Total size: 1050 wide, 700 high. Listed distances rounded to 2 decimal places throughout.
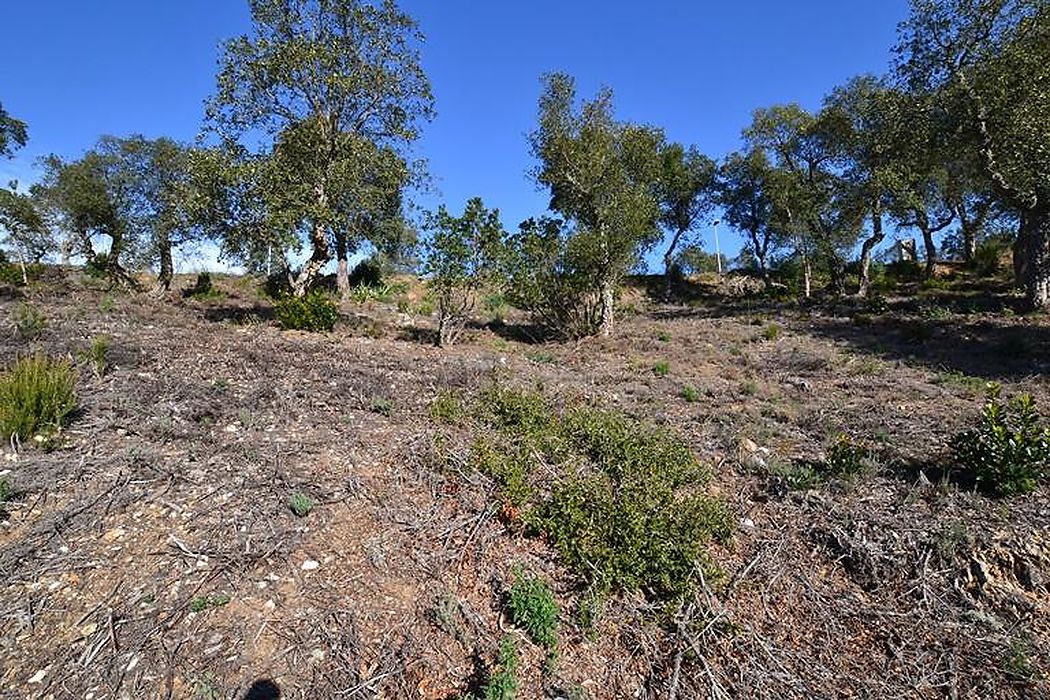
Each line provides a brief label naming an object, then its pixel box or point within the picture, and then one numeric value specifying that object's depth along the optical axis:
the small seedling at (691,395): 9.74
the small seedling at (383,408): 7.79
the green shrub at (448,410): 7.63
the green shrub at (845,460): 6.25
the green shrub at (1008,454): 5.55
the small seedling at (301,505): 5.07
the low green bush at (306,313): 13.54
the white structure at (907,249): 32.25
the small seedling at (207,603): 3.88
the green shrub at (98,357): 7.73
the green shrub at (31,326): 9.43
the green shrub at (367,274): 25.81
